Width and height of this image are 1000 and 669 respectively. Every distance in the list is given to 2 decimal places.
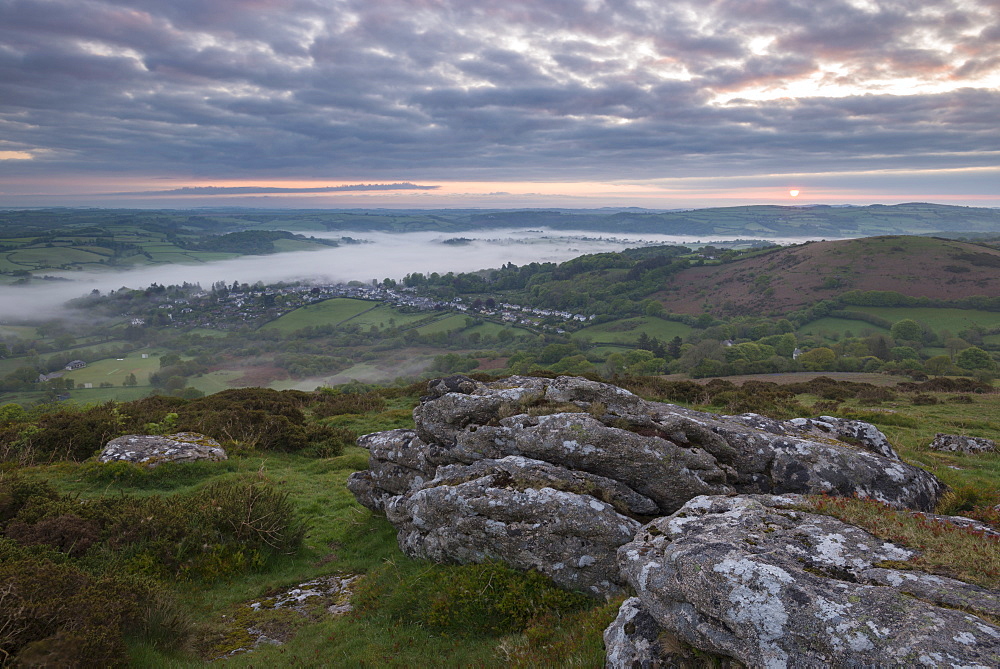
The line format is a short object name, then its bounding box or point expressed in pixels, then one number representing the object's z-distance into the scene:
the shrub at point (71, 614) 6.51
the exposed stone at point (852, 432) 13.15
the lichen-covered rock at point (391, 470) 13.47
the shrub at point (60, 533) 10.01
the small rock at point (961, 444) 17.72
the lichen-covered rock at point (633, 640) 5.83
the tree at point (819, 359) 57.59
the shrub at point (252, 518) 12.11
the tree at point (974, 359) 57.38
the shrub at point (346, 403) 28.89
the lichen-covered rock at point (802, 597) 4.44
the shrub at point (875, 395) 29.54
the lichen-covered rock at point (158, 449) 16.53
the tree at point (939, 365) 52.46
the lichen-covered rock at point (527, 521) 8.95
